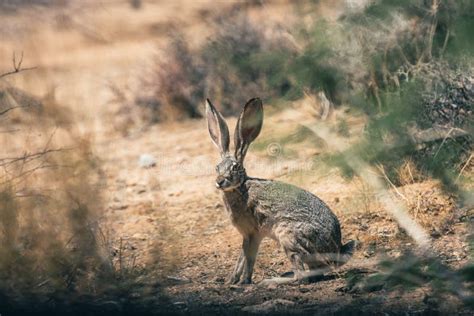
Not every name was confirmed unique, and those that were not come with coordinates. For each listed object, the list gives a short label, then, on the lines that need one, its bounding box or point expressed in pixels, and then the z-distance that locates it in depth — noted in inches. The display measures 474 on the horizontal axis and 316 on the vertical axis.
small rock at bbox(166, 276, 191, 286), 568.1
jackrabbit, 523.8
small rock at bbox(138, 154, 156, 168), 842.8
